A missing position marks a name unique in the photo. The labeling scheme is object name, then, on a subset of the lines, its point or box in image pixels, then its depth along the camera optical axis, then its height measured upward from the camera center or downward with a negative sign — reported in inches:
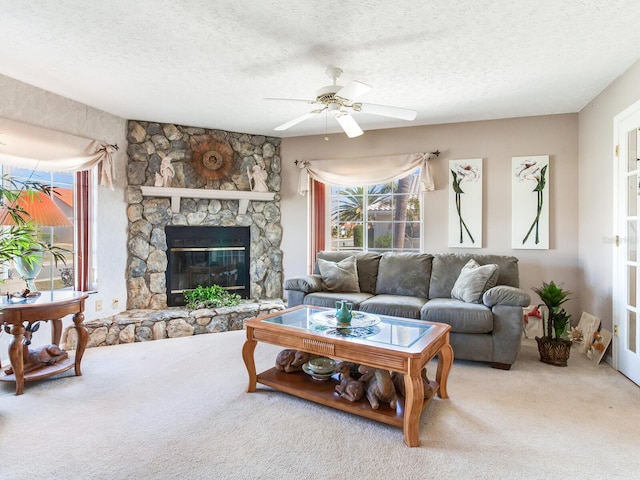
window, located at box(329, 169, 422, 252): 174.2 +10.3
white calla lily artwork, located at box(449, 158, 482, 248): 159.8 +14.8
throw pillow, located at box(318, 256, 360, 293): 151.6 -16.9
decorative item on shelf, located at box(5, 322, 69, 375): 106.0 -35.5
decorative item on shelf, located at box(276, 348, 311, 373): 103.4 -36.1
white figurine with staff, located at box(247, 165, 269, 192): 182.7 +30.4
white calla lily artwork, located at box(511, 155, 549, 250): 151.2 +14.1
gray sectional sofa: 115.3 -21.4
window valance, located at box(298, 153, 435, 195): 165.9 +32.6
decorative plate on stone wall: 173.4 +39.1
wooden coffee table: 74.7 -26.7
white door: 106.1 -3.8
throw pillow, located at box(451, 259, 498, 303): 125.6 -16.7
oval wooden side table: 96.5 -22.0
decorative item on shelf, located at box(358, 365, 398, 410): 83.2 -36.3
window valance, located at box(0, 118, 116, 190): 117.2 +32.1
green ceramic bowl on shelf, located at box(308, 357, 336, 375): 97.3 -35.3
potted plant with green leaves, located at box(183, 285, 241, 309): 165.7 -28.5
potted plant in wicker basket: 118.4 -34.0
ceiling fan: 95.9 +38.6
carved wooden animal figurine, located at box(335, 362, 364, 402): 85.9 -37.0
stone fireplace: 163.6 +13.0
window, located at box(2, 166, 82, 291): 133.1 +2.7
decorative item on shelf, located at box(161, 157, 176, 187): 166.1 +31.2
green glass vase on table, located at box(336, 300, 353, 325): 95.3 -21.0
